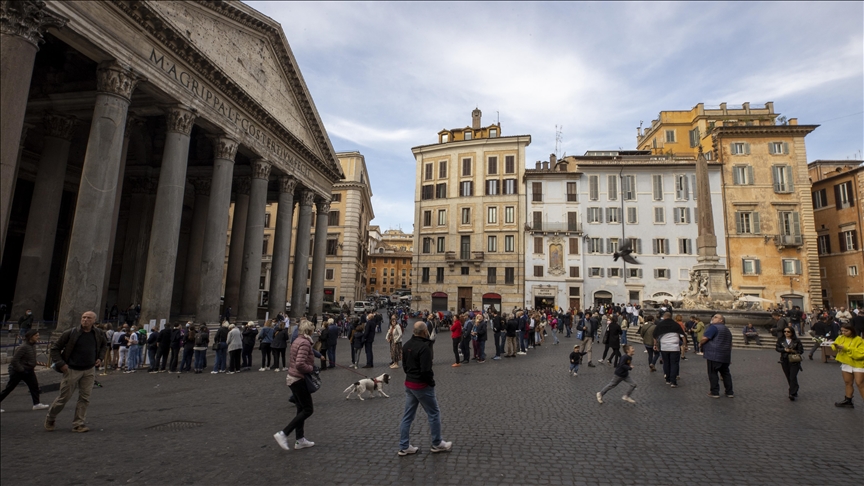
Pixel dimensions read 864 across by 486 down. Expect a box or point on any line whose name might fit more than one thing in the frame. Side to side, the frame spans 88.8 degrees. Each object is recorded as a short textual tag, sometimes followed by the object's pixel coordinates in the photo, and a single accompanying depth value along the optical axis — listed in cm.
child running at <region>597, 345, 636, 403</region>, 741
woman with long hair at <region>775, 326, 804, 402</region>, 786
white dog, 813
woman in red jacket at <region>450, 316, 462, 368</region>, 1294
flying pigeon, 1938
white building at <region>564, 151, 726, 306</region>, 3569
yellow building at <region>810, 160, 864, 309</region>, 3359
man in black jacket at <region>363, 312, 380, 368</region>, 1245
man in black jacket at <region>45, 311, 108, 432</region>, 560
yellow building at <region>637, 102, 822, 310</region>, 3491
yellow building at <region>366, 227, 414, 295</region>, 8831
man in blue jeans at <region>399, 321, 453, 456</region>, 498
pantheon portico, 1121
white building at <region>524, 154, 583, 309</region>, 3656
